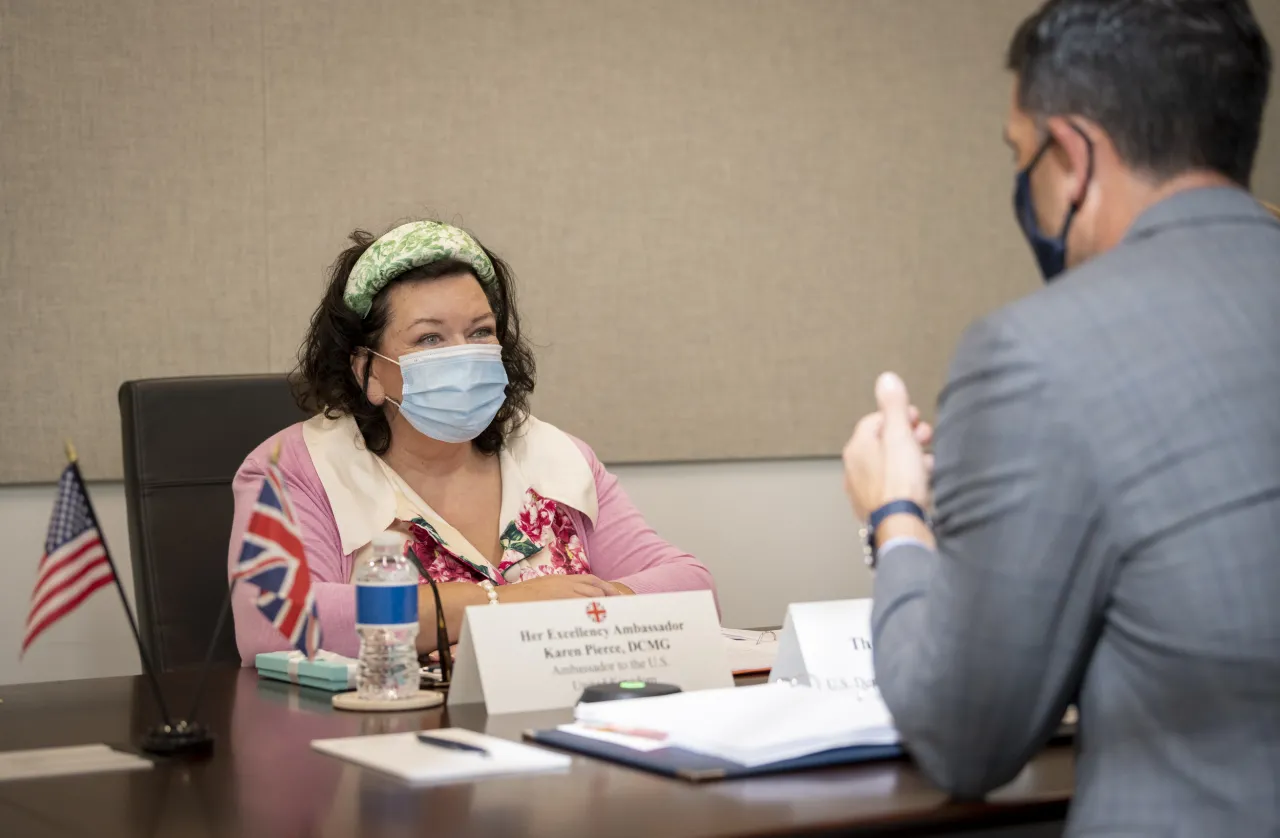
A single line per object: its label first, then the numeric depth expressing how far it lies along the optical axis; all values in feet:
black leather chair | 19.48
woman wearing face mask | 19.45
